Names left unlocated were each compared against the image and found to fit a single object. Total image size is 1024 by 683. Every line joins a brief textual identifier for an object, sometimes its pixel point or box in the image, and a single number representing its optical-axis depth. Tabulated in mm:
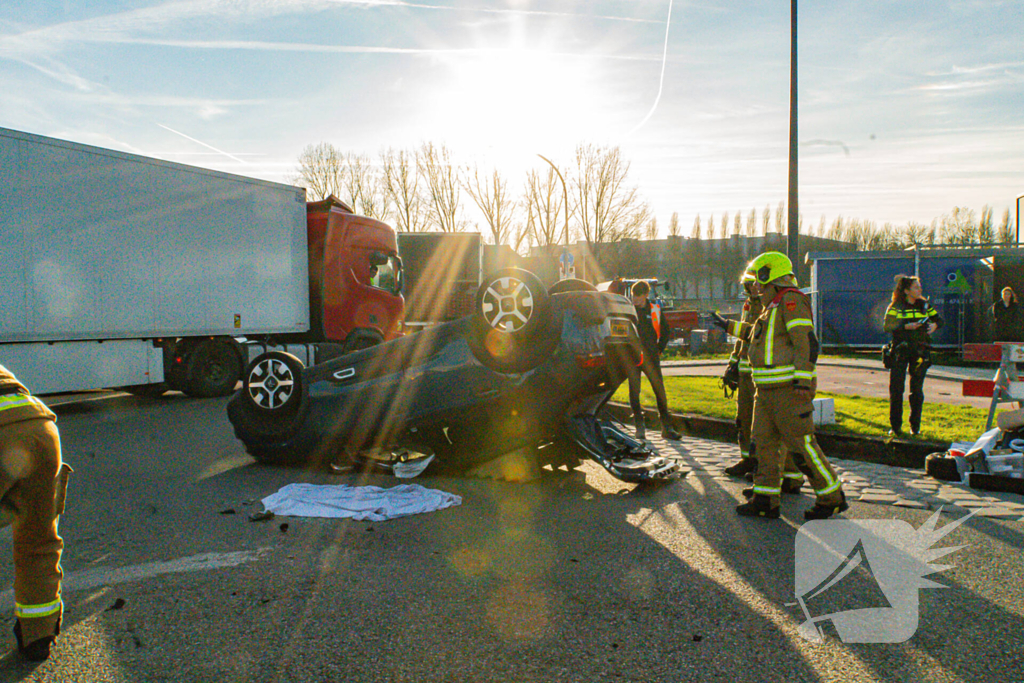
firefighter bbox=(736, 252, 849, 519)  4969
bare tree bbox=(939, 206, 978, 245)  60188
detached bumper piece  5523
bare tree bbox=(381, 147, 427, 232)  48156
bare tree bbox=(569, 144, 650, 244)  47438
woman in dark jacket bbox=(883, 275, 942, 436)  7754
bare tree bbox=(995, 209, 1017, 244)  60916
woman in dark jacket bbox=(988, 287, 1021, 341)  15439
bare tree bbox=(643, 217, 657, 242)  56706
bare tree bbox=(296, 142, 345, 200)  47969
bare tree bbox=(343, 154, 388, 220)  48250
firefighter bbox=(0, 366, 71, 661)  2814
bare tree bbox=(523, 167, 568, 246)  46594
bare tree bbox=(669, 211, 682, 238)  73425
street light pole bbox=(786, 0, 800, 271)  11430
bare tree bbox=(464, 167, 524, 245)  47719
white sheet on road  4969
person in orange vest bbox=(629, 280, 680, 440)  8289
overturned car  5609
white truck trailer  10008
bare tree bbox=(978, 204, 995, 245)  59781
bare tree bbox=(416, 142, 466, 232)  47875
